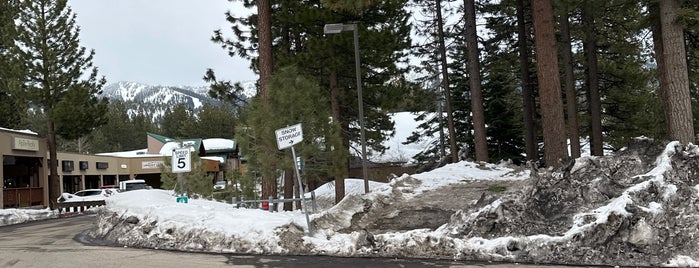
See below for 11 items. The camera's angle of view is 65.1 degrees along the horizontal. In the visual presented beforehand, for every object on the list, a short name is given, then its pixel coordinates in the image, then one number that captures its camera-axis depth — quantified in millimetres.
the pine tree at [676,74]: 11859
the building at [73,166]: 28703
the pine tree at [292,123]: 14031
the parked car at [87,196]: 31684
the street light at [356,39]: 14461
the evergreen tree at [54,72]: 29297
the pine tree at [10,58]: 28281
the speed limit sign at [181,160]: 14000
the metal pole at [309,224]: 10242
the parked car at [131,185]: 34219
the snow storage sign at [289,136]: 10421
